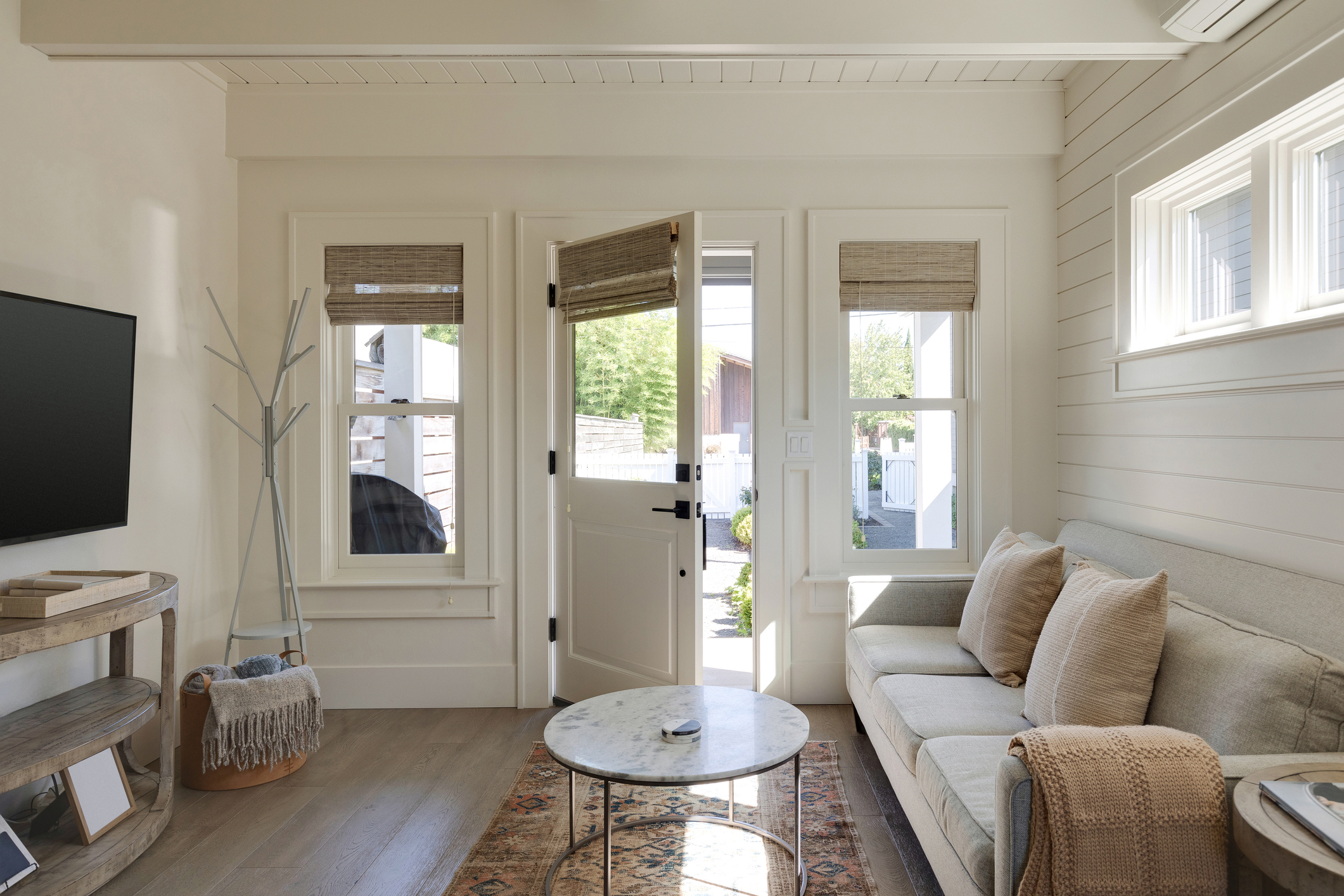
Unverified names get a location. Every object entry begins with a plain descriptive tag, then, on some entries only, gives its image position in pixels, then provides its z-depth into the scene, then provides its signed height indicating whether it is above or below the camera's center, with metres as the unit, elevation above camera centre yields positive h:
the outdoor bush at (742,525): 5.92 -0.58
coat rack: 3.14 -0.19
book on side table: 1.20 -0.58
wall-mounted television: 2.24 +0.10
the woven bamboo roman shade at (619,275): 3.19 +0.75
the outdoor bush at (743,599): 4.70 -0.92
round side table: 1.15 -0.61
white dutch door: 3.17 -0.05
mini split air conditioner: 2.21 +1.26
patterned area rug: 2.13 -1.19
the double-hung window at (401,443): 3.63 +0.03
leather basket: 2.72 -1.10
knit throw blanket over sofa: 1.40 -0.69
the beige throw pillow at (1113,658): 1.87 -0.51
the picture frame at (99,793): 2.18 -1.00
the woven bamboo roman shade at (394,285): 3.57 +0.76
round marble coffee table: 1.87 -0.77
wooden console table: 1.96 -0.77
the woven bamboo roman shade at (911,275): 3.53 +0.79
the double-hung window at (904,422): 3.58 +0.13
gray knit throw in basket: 2.64 -0.95
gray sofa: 1.50 -0.59
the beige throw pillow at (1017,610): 2.48 -0.52
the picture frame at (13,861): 1.94 -1.04
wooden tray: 2.04 -0.41
